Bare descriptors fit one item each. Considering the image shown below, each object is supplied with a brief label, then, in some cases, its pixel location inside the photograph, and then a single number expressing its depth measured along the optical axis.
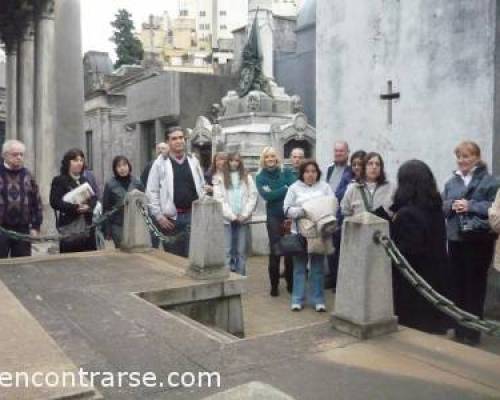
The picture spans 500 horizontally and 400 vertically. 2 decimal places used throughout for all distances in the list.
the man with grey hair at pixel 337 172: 7.23
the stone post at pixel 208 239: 5.93
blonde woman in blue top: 7.24
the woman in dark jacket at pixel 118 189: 7.54
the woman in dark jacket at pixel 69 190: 6.89
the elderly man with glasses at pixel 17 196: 6.43
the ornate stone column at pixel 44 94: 10.38
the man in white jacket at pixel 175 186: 7.00
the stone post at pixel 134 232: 7.47
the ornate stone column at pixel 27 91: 10.78
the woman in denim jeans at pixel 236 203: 7.28
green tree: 44.59
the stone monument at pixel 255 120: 16.02
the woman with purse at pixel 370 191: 6.09
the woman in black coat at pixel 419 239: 4.90
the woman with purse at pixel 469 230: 5.33
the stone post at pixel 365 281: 4.28
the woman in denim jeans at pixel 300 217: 6.47
